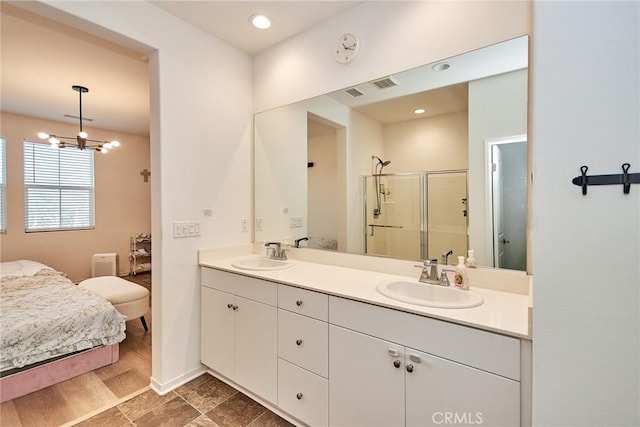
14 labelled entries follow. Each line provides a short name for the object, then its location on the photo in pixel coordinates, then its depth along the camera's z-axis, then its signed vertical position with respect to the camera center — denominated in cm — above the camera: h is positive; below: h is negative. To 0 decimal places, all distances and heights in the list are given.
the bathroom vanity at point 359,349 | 107 -66
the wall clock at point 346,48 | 193 +111
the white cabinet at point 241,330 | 177 -80
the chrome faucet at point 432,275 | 156 -36
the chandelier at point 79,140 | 327 +91
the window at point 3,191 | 408 +29
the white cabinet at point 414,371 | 105 -67
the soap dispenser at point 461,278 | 150 -36
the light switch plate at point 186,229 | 207 -13
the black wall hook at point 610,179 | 83 +9
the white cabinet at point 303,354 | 152 -80
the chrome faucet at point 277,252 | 235 -34
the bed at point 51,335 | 199 -94
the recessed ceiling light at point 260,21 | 205 +137
